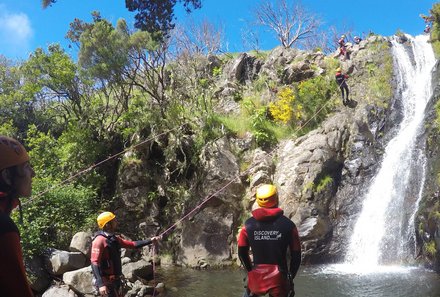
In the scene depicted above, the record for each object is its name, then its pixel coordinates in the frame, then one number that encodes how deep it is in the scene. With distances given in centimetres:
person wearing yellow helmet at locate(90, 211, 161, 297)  492
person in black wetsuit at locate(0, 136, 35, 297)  134
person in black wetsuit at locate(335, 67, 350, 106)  1689
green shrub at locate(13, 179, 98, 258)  1102
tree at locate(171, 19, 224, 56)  3525
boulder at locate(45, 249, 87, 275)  1003
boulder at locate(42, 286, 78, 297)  872
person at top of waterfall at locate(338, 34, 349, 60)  2066
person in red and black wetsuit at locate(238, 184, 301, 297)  384
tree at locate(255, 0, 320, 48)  3847
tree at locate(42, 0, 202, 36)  1049
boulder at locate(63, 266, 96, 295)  898
